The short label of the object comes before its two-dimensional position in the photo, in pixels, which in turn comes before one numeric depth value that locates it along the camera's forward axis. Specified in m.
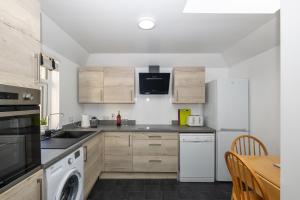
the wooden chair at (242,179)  0.91
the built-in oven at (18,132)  0.71
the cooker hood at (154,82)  2.41
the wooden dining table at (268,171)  0.88
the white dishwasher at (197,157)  2.12
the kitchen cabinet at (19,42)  0.71
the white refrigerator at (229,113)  2.09
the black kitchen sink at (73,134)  1.95
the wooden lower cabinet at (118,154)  2.18
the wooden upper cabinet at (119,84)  2.43
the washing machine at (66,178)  1.03
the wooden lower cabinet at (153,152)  2.17
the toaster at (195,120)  2.40
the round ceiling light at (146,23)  1.50
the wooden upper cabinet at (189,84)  2.40
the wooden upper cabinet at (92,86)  2.42
